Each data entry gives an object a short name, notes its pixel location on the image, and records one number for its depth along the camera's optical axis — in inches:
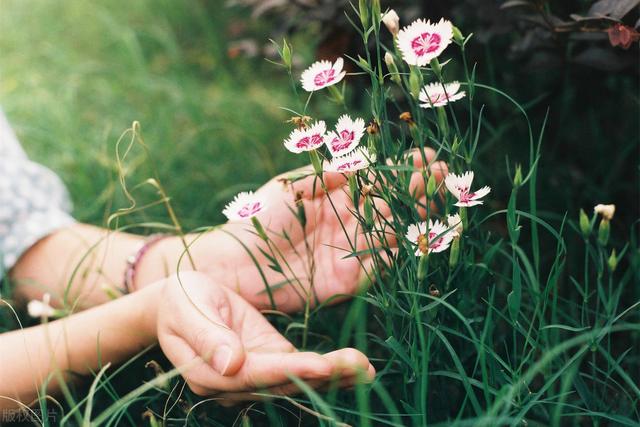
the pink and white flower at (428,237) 29.8
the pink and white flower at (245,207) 33.1
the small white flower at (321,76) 31.7
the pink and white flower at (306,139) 31.4
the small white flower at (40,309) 32.3
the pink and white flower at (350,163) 30.0
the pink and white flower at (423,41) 29.4
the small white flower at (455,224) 31.0
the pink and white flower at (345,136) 31.4
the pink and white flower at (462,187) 30.5
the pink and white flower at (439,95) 31.4
